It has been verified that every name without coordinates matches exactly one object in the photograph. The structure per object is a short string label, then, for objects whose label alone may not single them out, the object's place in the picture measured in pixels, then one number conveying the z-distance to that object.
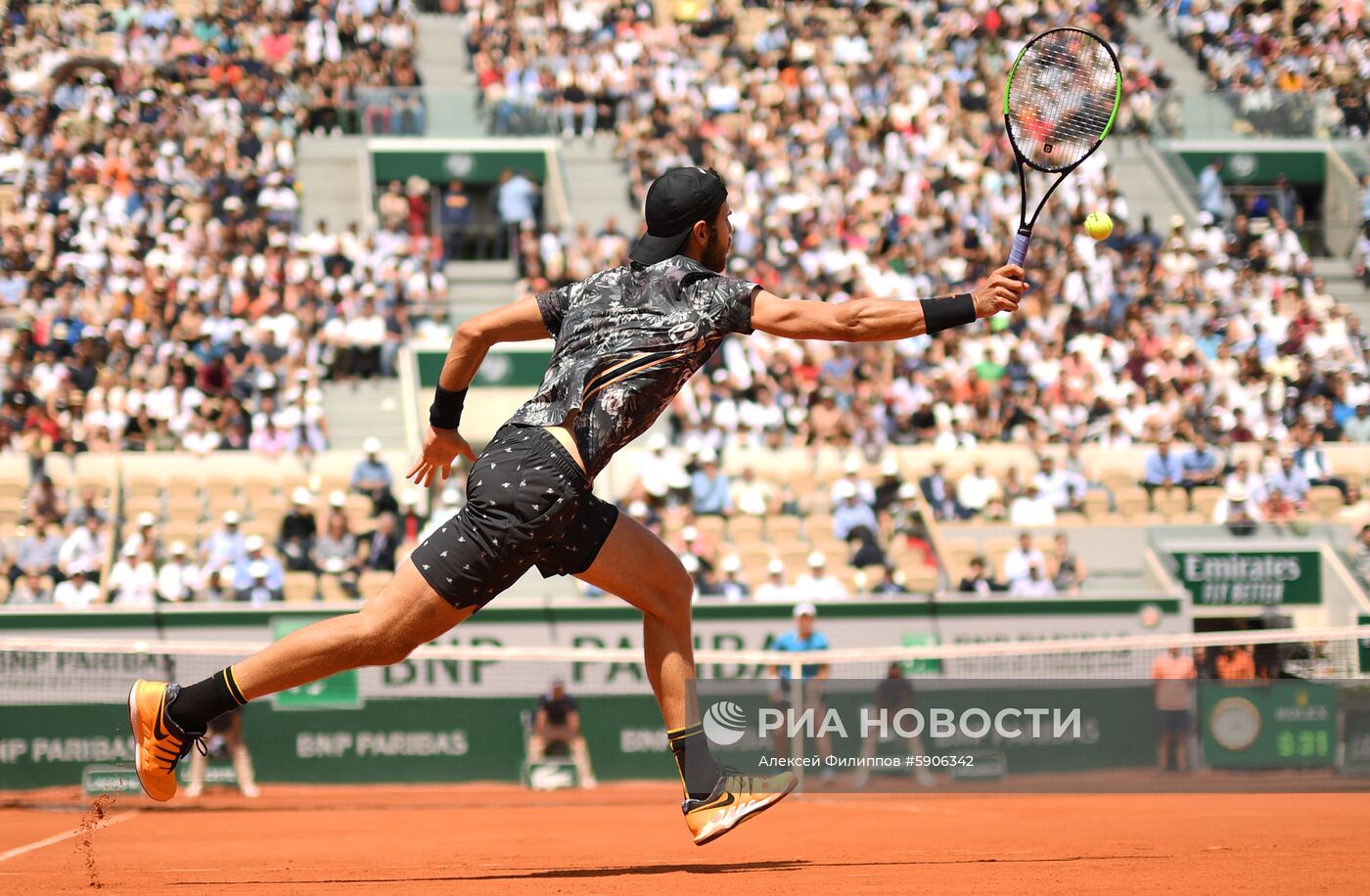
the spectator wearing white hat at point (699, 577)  16.62
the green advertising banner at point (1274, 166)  27.17
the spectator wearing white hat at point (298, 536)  16.59
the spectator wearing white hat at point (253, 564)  16.17
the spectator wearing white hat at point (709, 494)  18.03
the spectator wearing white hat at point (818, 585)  16.81
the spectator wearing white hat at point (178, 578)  16.14
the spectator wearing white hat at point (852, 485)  18.27
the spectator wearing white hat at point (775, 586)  16.75
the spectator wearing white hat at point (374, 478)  17.45
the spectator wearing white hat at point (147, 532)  16.67
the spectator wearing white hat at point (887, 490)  18.28
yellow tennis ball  7.27
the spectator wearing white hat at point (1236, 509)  18.39
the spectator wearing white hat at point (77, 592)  15.91
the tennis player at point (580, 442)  5.95
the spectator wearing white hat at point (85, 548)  16.39
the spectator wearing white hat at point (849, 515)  18.00
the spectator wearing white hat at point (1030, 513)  18.52
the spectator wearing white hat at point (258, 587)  15.99
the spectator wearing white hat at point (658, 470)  18.00
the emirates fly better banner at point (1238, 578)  17.47
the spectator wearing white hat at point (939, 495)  18.36
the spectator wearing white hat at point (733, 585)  16.77
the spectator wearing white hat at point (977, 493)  18.61
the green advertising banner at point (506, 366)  20.16
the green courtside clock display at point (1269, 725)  14.13
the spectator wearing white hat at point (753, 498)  18.11
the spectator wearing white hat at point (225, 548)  16.50
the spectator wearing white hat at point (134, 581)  16.08
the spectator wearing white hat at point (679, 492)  17.95
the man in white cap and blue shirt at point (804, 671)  14.46
